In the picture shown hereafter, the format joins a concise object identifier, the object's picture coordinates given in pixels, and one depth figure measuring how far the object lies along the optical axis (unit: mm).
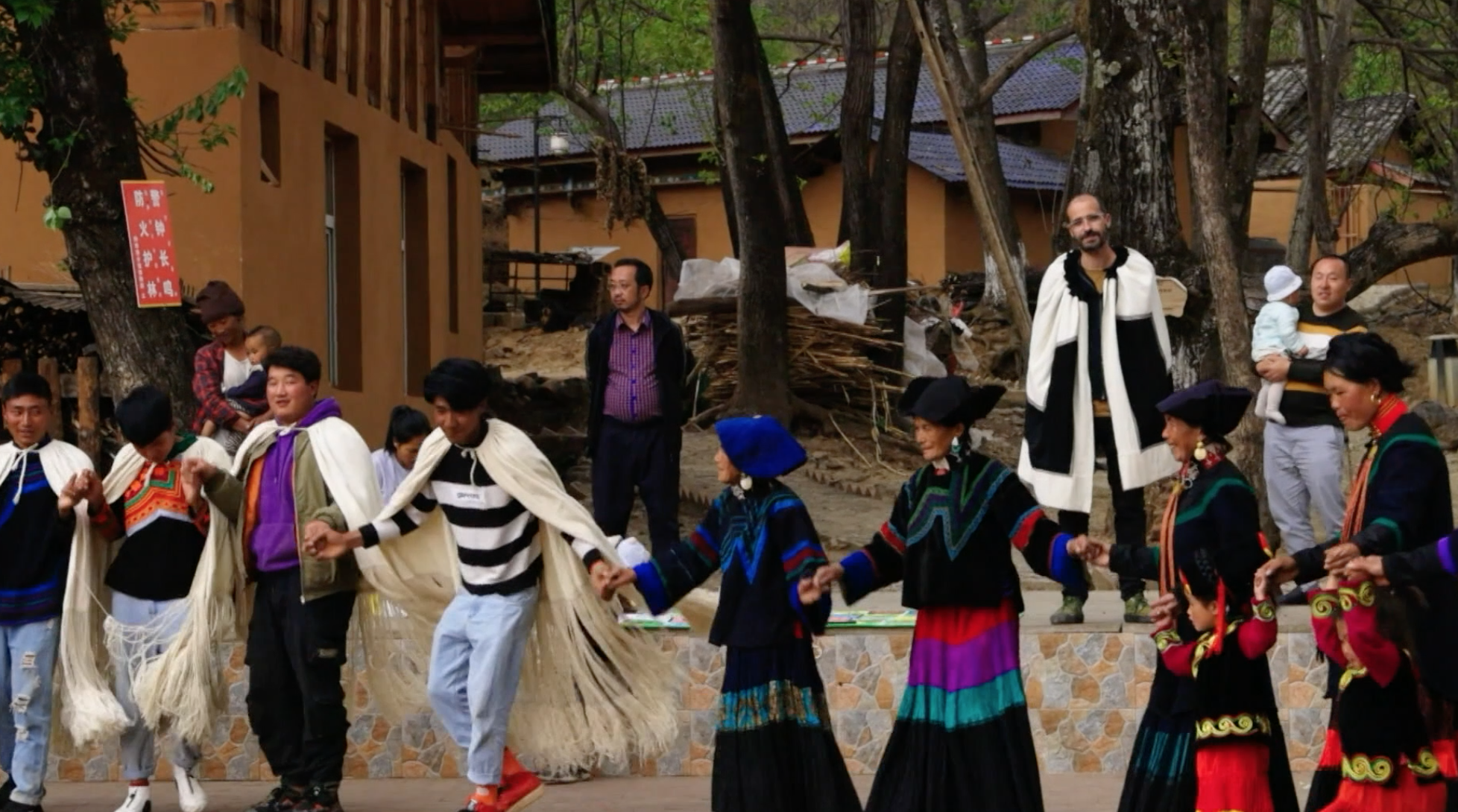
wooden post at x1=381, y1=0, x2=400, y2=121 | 17797
